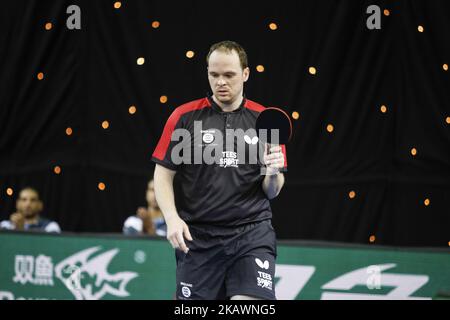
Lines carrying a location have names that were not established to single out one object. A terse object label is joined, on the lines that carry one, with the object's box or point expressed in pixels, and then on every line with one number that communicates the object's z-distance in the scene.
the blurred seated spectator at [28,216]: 14.92
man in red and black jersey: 8.87
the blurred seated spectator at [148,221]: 14.34
